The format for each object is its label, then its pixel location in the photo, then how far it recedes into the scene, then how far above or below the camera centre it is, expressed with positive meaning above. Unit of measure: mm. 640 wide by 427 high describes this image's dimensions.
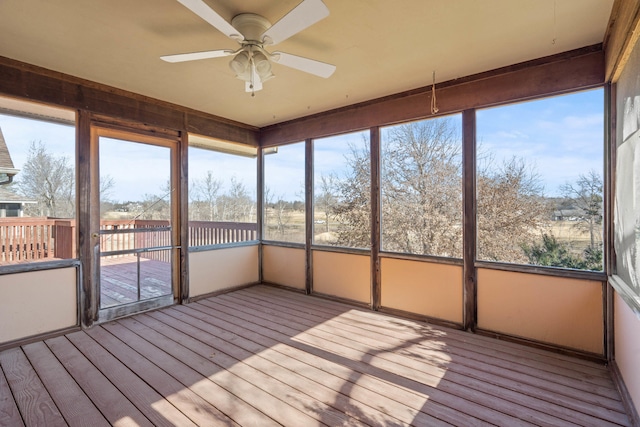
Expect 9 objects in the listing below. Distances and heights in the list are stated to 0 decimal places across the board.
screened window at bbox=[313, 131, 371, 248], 4191 +321
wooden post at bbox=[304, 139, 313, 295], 4715 +126
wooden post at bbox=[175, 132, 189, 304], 4262 -17
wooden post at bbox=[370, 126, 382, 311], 3994 -39
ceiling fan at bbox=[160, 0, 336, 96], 1739 +1150
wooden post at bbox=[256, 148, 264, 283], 5355 +319
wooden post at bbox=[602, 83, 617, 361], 2498 +0
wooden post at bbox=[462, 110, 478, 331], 3258 -109
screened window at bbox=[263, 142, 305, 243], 4914 +331
